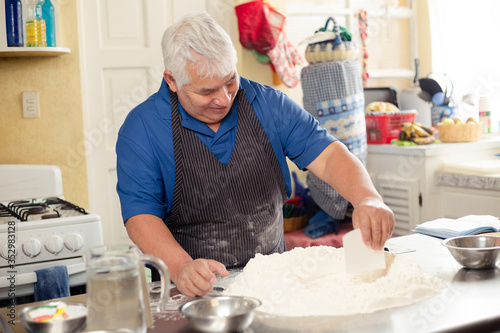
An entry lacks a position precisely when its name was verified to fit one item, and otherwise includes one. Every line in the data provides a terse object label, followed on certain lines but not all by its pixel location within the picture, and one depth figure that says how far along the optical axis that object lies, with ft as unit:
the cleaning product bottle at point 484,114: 13.14
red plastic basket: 12.67
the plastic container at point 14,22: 9.67
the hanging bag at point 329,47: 11.64
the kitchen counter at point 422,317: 3.86
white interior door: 11.13
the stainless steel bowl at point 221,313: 3.72
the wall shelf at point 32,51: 9.63
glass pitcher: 3.34
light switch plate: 10.39
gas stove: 7.37
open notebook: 6.11
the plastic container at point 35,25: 9.80
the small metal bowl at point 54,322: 3.75
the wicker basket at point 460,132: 12.14
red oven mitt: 11.64
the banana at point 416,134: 12.01
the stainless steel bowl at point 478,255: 4.97
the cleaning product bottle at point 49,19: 10.03
